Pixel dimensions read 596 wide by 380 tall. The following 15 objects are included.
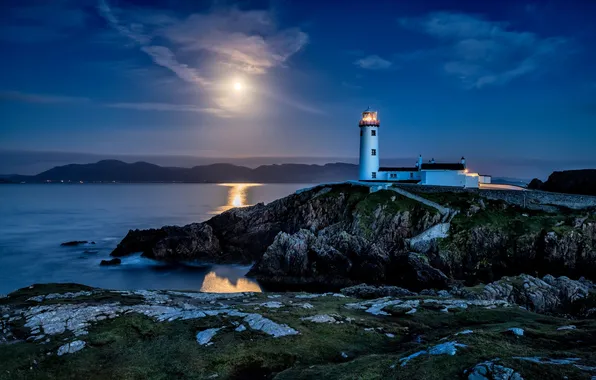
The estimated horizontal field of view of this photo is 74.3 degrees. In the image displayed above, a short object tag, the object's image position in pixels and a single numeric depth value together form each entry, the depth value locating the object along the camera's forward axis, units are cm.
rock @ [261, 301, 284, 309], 3209
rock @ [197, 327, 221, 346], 2384
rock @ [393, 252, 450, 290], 5216
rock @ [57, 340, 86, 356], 2216
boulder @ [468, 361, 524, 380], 1516
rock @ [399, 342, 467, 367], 1860
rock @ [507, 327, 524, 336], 2286
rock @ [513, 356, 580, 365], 1639
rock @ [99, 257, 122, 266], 6875
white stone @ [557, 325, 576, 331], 2504
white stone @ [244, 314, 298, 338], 2517
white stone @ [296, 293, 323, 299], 3953
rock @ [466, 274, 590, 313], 4016
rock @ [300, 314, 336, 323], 2780
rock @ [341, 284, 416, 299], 4447
